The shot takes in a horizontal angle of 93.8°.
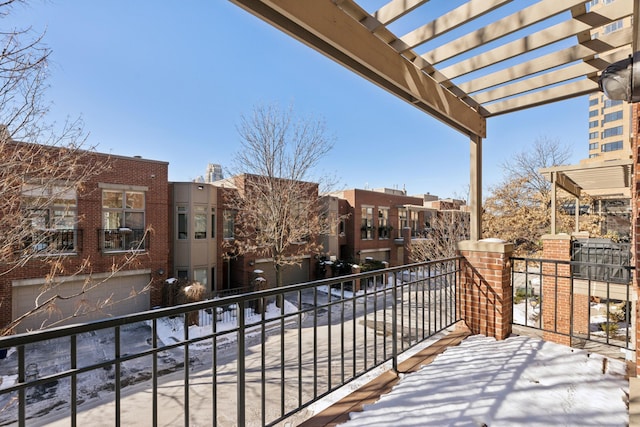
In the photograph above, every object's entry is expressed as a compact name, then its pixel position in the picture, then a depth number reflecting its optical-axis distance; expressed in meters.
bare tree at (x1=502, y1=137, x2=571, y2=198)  17.91
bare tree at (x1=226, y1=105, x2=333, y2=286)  11.39
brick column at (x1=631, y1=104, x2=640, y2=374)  2.19
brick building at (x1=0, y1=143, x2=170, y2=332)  8.83
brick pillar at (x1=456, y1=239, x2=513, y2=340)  3.33
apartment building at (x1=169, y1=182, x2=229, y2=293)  12.10
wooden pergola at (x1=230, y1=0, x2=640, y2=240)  1.92
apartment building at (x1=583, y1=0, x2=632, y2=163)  35.53
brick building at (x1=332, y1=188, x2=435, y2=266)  18.38
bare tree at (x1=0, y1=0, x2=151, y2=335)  3.65
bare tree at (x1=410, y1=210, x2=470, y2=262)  12.22
